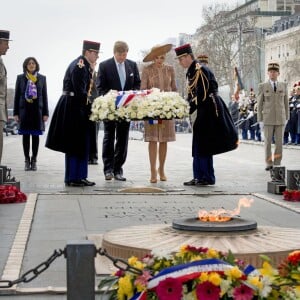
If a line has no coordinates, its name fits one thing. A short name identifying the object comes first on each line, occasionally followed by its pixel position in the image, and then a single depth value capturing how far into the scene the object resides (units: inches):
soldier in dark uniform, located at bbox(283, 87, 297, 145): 1409.9
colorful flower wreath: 178.9
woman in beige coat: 575.5
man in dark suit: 583.5
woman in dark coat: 691.4
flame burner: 267.4
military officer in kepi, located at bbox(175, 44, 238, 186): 556.7
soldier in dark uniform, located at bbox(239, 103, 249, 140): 1753.0
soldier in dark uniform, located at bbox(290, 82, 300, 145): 1383.5
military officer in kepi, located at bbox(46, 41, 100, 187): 550.6
